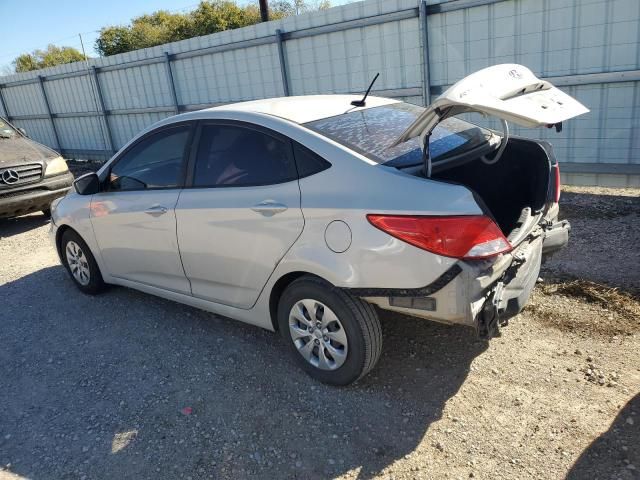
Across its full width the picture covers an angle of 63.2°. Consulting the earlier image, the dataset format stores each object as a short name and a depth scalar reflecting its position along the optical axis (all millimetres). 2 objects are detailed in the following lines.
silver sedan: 2549
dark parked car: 7223
